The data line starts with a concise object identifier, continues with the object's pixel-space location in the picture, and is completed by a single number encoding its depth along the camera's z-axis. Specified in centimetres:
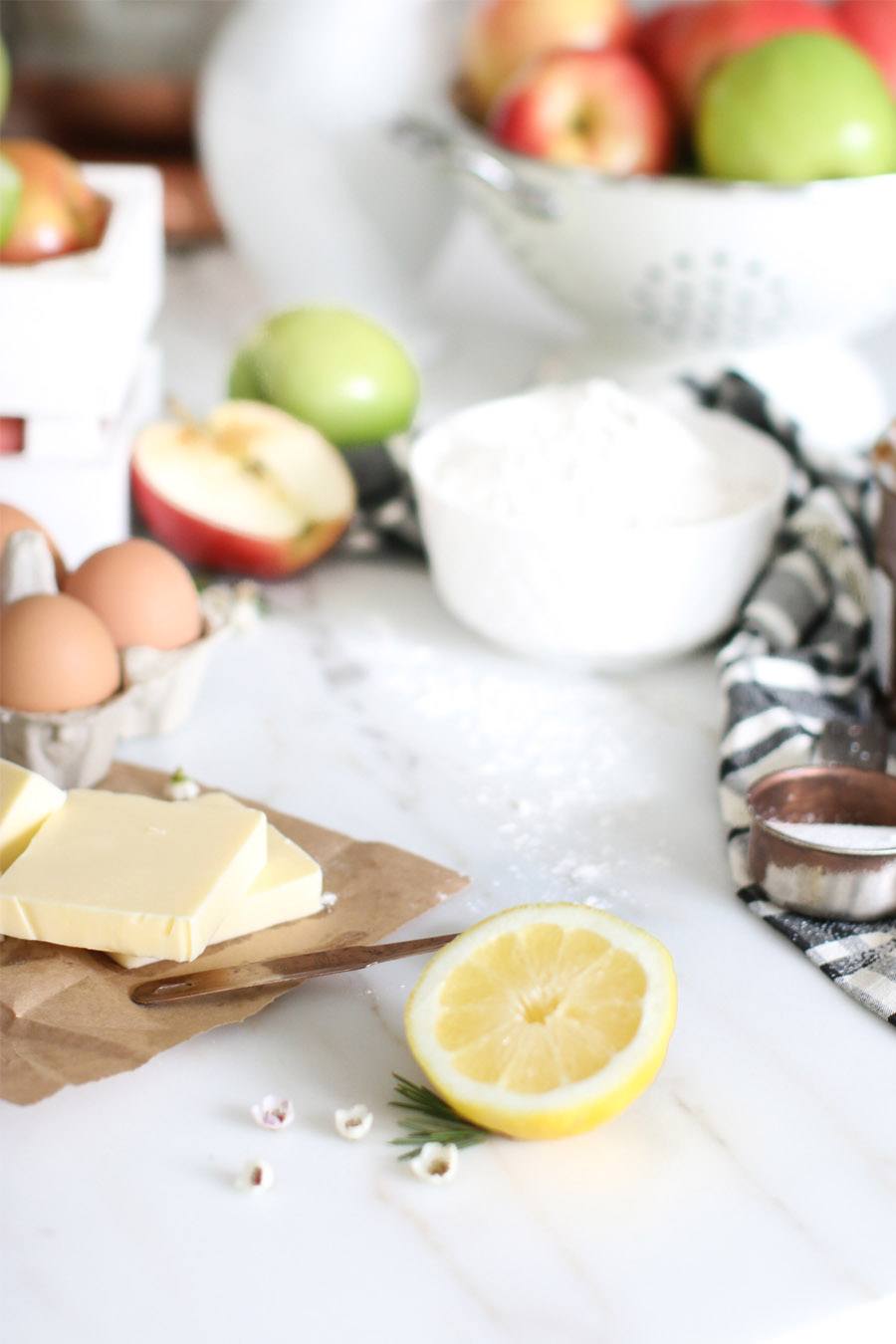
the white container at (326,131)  113
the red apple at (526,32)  107
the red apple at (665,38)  105
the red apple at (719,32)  104
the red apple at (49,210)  93
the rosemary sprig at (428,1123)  73
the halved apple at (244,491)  97
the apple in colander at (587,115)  103
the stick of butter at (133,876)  76
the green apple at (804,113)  99
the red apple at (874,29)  106
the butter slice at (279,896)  78
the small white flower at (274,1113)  74
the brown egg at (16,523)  87
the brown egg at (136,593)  86
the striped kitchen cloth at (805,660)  80
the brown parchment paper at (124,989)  74
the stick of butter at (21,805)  78
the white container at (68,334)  90
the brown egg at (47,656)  83
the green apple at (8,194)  91
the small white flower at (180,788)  84
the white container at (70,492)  92
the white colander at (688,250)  100
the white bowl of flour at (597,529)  90
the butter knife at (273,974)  76
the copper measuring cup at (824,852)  79
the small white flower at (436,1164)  72
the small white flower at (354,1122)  73
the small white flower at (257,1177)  72
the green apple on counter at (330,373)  102
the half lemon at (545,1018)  72
